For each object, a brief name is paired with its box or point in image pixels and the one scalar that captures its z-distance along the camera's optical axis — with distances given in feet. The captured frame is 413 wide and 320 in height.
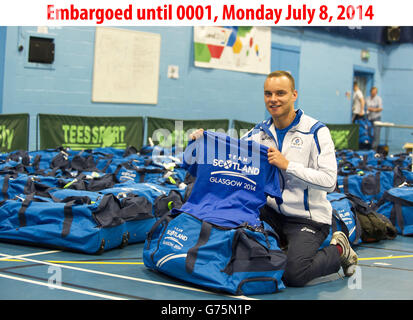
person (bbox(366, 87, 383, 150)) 60.75
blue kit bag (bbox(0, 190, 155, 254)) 15.71
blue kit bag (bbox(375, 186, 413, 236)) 20.75
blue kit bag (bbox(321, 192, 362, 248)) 17.42
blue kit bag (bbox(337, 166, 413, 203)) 25.04
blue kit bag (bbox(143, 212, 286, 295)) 12.05
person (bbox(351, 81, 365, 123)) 59.74
